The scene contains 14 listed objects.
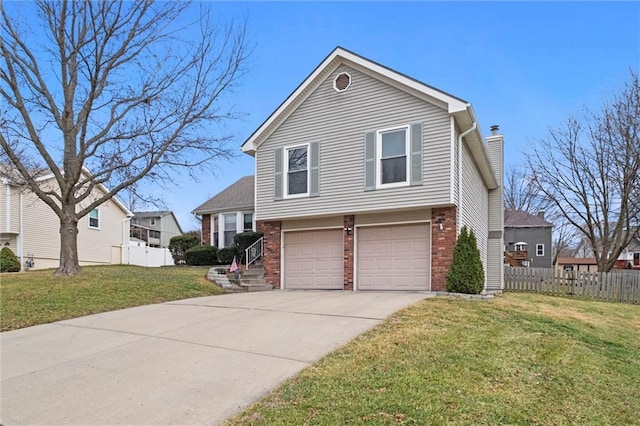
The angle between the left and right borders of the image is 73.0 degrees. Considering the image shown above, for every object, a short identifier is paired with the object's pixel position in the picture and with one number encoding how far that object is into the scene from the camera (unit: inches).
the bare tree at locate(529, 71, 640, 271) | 770.2
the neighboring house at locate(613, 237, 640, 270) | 1670.3
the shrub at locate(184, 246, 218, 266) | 769.6
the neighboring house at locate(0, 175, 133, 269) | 842.8
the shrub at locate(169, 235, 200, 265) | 876.0
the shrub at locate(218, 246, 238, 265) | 738.8
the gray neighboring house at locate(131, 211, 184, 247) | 1958.7
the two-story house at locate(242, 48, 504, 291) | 456.8
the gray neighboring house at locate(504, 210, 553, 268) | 1347.2
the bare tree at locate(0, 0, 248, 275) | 490.3
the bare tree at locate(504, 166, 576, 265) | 1522.9
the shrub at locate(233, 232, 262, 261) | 682.2
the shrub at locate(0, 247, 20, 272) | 741.3
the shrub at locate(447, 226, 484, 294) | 432.8
